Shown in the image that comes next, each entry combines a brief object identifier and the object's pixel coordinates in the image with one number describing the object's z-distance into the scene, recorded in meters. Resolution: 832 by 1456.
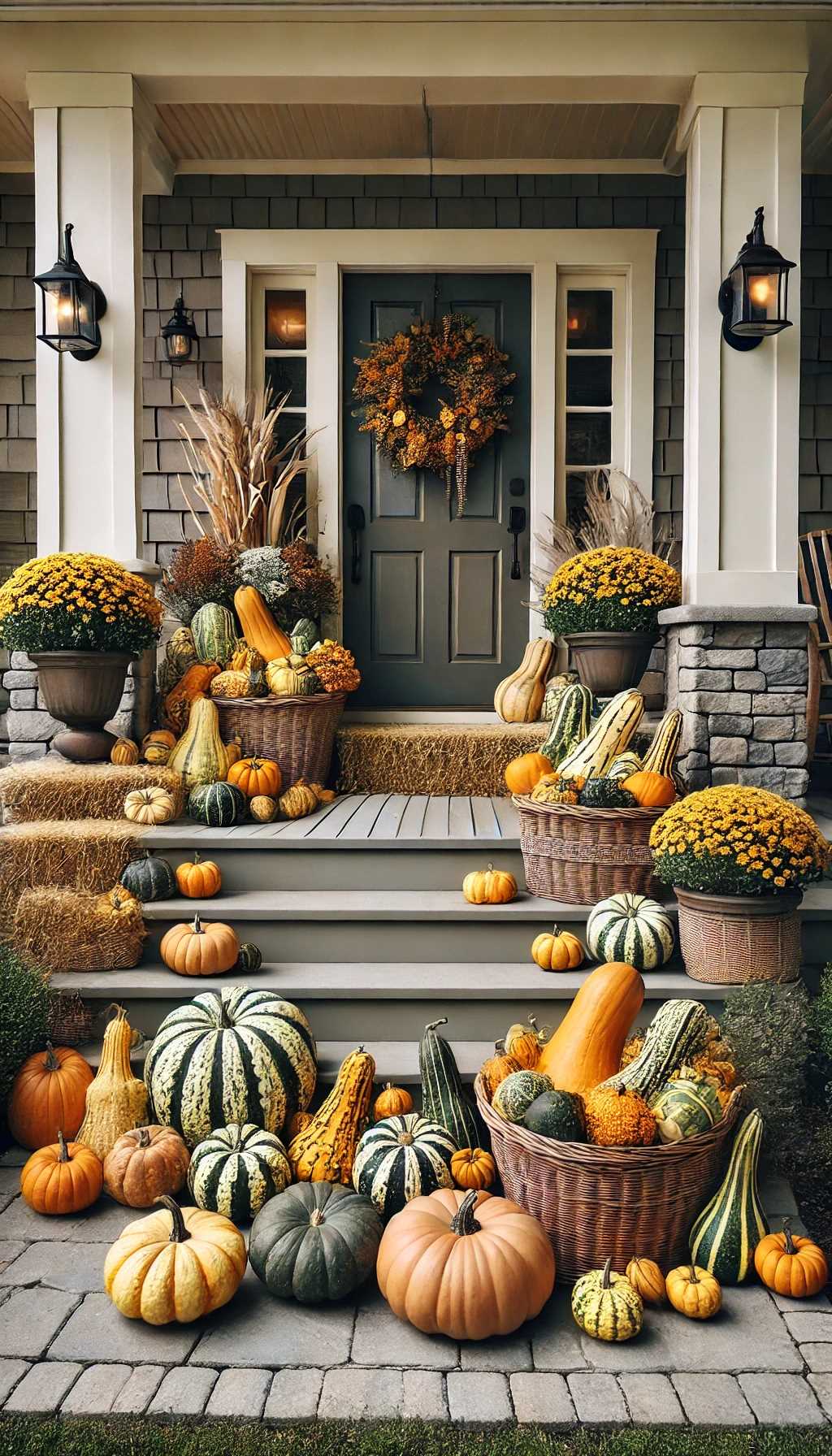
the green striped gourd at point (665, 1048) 2.45
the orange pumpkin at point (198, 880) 3.42
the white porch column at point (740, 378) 3.93
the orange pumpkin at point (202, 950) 3.13
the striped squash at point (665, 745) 3.58
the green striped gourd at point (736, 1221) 2.28
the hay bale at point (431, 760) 4.55
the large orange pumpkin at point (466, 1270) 2.05
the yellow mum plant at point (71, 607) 3.77
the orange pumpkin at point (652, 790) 3.38
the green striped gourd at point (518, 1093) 2.39
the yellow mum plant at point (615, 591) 4.22
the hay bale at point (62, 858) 3.42
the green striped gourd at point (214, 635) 4.57
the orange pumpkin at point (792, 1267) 2.22
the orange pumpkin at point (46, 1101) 2.78
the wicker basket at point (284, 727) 4.18
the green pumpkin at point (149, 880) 3.38
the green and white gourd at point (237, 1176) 2.42
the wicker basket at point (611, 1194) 2.25
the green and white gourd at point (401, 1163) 2.38
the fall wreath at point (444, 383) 5.16
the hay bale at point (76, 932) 3.19
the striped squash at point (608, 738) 3.70
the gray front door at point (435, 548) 5.27
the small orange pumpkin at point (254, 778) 4.05
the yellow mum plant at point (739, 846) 2.91
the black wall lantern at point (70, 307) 3.97
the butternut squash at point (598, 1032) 2.49
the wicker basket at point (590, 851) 3.30
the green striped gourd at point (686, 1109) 2.31
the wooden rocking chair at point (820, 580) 5.02
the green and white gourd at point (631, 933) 3.12
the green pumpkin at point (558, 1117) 2.28
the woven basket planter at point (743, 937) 2.99
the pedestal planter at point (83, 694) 3.86
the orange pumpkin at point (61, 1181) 2.50
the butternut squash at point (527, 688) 4.91
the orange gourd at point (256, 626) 4.57
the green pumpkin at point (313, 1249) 2.16
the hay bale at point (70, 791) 3.69
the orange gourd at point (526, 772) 3.94
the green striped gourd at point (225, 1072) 2.62
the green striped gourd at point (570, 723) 4.00
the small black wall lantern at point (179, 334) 5.04
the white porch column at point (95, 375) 4.14
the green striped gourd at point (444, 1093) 2.58
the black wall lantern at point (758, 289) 3.74
